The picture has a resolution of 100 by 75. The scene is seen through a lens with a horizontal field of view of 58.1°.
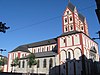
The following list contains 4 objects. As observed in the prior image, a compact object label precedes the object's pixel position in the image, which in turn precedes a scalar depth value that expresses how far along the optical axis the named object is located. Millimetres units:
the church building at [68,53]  29691
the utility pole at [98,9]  10484
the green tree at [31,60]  33705
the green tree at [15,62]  38107
